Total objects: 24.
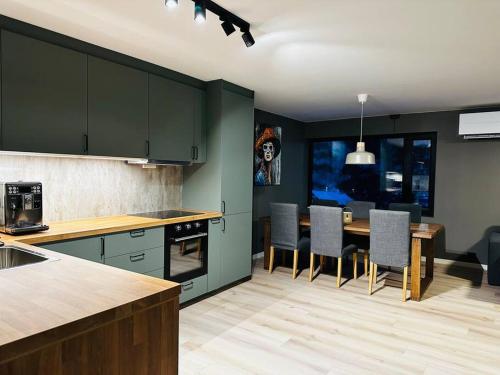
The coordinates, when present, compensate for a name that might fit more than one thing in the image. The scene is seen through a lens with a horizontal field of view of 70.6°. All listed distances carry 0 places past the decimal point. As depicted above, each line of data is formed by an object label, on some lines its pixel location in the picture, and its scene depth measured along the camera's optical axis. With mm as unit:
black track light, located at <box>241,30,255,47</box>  2344
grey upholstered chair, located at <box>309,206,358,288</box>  4043
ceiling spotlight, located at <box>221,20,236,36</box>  2199
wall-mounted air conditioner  4660
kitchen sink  1941
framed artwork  5250
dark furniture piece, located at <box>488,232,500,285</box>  4207
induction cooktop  3400
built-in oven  3229
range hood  3321
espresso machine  2314
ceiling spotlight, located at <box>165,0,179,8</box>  1842
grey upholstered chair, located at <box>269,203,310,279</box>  4379
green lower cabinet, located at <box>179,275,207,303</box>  3361
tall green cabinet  3775
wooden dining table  3676
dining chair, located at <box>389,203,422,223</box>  4758
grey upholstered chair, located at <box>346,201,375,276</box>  4797
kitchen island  1001
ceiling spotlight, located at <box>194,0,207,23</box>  1997
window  5531
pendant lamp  4141
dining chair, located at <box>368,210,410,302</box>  3623
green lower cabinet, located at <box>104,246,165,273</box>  2776
